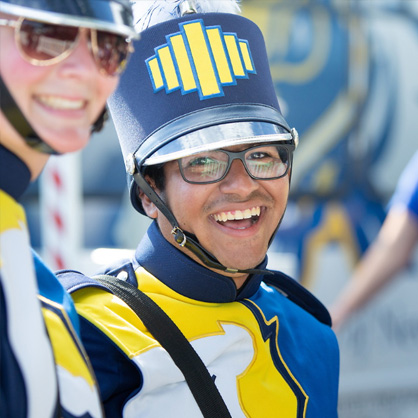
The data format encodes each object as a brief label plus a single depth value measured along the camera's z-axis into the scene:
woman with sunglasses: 1.48
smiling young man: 1.75
